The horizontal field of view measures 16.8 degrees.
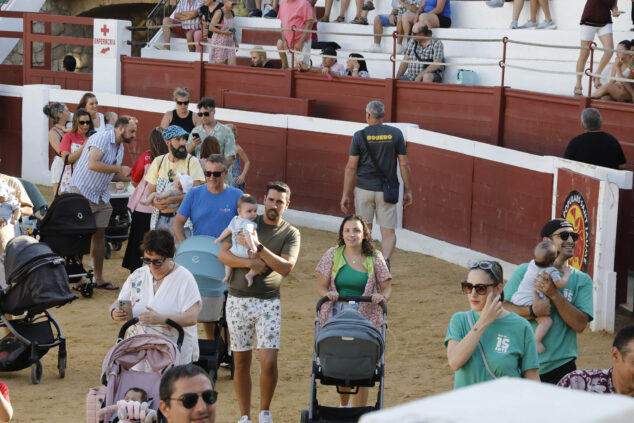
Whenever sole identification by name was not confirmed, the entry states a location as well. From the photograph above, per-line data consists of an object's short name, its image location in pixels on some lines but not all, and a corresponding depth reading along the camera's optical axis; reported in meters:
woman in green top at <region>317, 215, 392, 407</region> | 13.60
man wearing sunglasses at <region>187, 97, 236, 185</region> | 22.33
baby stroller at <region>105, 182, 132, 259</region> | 24.87
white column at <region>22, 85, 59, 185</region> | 37.66
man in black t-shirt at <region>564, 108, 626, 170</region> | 19.73
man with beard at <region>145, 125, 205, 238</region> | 18.45
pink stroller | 11.84
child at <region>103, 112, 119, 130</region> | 25.34
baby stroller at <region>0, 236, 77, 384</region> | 15.58
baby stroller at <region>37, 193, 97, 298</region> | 19.91
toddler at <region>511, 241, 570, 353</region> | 11.24
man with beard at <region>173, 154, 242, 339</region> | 15.87
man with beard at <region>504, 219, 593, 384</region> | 11.13
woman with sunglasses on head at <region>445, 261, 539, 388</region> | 9.49
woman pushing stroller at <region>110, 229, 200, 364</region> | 12.51
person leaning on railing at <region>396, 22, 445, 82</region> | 29.14
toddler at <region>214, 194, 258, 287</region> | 13.49
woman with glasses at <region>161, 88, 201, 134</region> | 24.28
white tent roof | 4.19
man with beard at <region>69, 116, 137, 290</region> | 20.84
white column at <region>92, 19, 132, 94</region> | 37.26
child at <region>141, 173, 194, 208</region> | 18.28
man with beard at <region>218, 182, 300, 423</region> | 13.69
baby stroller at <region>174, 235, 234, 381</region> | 15.03
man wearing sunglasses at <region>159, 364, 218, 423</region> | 9.12
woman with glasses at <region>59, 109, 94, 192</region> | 23.10
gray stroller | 11.89
